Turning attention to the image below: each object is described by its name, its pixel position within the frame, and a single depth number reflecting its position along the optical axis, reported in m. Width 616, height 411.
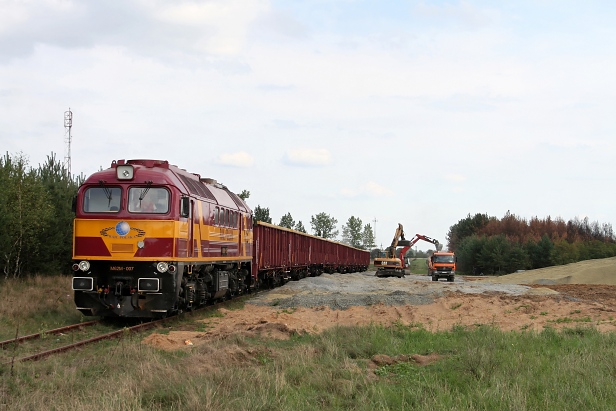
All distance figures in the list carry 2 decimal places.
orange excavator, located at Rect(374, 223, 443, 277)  52.97
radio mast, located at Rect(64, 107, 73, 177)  43.75
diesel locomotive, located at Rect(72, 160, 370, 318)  15.55
